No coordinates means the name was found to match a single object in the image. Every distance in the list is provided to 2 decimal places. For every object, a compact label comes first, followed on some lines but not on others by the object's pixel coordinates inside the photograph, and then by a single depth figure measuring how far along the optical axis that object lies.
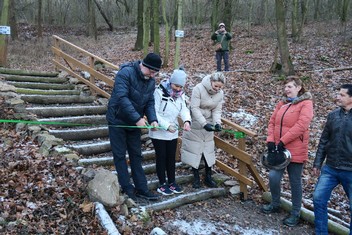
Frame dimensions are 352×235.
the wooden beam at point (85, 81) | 8.20
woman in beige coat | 5.23
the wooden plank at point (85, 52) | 7.45
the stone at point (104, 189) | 4.09
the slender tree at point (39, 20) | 22.43
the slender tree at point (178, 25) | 11.21
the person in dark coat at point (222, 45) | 12.45
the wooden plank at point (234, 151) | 5.55
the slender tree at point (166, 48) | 14.19
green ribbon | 5.46
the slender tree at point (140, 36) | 19.25
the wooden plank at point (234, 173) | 5.60
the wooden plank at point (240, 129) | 5.33
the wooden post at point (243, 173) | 5.71
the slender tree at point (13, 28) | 20.51
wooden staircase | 5.52
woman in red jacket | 4.63
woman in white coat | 5.01
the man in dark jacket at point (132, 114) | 4.41
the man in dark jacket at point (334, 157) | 4.07
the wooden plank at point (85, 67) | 7.78
